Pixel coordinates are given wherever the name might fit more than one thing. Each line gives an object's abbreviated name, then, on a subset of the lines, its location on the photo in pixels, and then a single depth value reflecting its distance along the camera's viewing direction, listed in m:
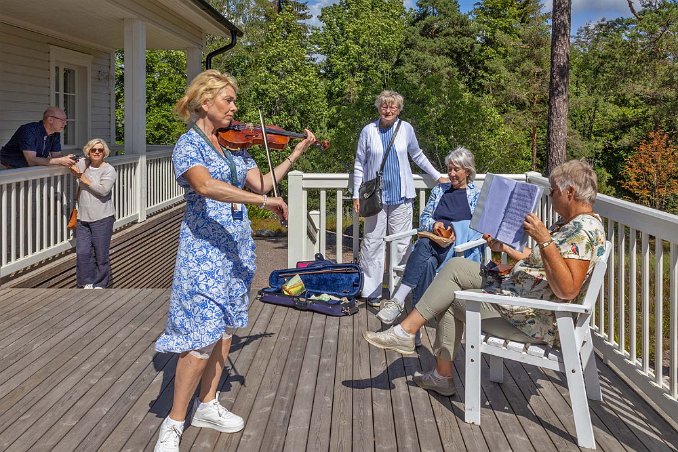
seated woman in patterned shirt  2.93
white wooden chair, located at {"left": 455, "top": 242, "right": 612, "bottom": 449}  2.93
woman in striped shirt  5.18
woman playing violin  2.81
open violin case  5.21
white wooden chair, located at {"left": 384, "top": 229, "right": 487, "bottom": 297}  4.80
